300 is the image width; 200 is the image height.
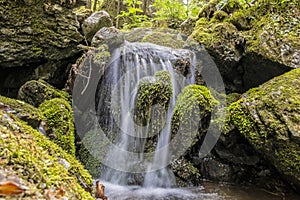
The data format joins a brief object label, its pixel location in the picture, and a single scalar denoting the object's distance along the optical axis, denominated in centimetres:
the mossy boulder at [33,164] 92
